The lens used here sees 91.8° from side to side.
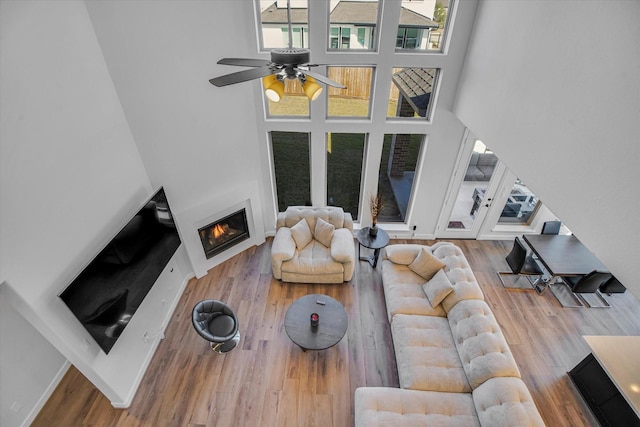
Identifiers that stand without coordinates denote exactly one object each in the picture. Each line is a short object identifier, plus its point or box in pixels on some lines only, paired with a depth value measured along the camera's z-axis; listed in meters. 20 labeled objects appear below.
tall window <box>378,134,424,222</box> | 5.48
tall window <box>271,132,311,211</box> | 5.37
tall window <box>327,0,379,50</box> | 4.23
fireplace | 5.11
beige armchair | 4.90
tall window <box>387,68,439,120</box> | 4.69
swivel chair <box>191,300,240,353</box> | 4.09
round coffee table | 3.92
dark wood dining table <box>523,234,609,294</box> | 4.57
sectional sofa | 3.09
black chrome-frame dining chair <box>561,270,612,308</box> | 4.32
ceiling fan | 2.27
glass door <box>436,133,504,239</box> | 5.30
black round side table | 5.21
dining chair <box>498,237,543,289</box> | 4.83
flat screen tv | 2.98
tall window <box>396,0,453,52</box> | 4.17
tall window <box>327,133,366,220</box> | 5.73
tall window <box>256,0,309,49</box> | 4.13
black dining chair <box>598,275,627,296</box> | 4.45
